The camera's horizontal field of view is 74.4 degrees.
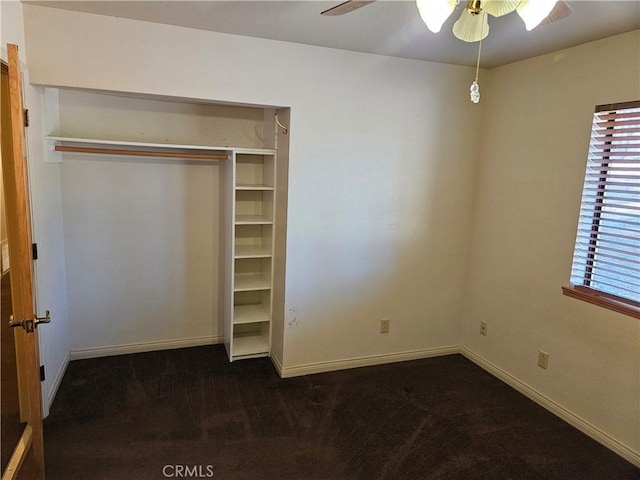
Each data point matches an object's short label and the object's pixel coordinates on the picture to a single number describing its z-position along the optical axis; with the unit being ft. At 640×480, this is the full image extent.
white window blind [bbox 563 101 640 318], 8.14
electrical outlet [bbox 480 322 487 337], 11.81
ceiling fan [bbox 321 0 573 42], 4.96
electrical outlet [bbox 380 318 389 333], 11.76
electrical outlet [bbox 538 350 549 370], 9.93
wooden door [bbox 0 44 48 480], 6.24
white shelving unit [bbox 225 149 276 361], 11.17
